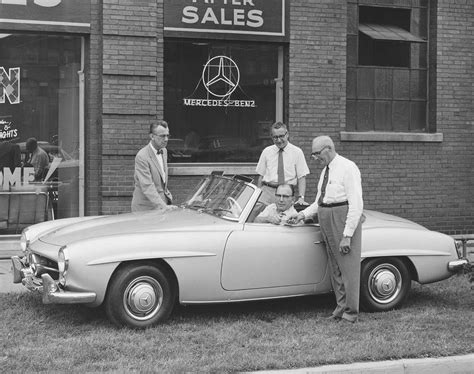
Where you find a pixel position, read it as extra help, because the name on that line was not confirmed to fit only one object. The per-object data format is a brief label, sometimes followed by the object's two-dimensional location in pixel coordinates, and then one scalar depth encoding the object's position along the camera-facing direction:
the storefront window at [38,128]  10.21
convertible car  6.21
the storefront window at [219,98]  10.79
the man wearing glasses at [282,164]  8.15
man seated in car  6.94
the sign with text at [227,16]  10.55
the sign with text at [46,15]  9.87
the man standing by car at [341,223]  6.73
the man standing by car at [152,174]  7.88
